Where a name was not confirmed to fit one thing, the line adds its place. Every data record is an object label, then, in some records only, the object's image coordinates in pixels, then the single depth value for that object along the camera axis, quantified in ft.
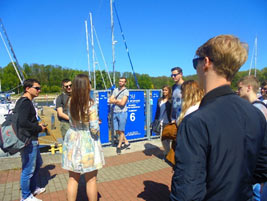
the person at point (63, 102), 13.88
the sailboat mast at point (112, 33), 28.58
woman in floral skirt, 8.11
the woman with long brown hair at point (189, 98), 8.79
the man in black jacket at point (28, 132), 9.59
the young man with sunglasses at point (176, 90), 14.15
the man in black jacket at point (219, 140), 3.23
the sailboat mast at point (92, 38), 71.46
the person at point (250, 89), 8.68
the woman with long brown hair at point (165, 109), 16.39
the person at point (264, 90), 12.91
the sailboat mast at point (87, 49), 75.97
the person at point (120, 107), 17.79
